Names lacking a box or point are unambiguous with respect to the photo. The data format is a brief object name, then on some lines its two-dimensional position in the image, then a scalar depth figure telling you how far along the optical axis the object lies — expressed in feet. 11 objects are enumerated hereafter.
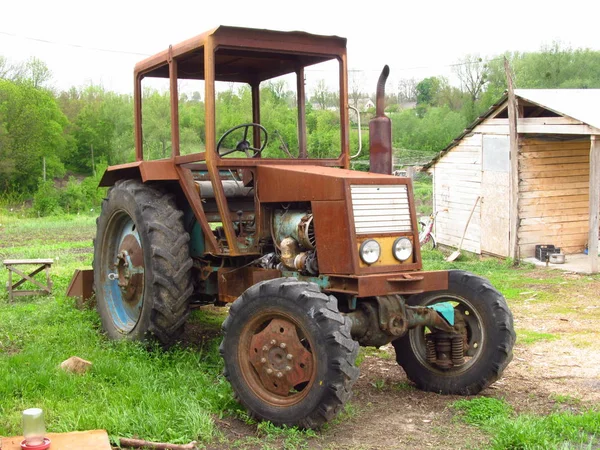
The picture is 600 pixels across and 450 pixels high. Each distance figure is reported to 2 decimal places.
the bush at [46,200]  109.89
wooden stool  31.94
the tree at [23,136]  129.49
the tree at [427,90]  182.99
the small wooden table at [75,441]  12.82
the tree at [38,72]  161.58
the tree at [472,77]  164.14
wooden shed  45.93
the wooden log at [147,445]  14.43
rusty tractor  16.29
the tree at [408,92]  190.24
